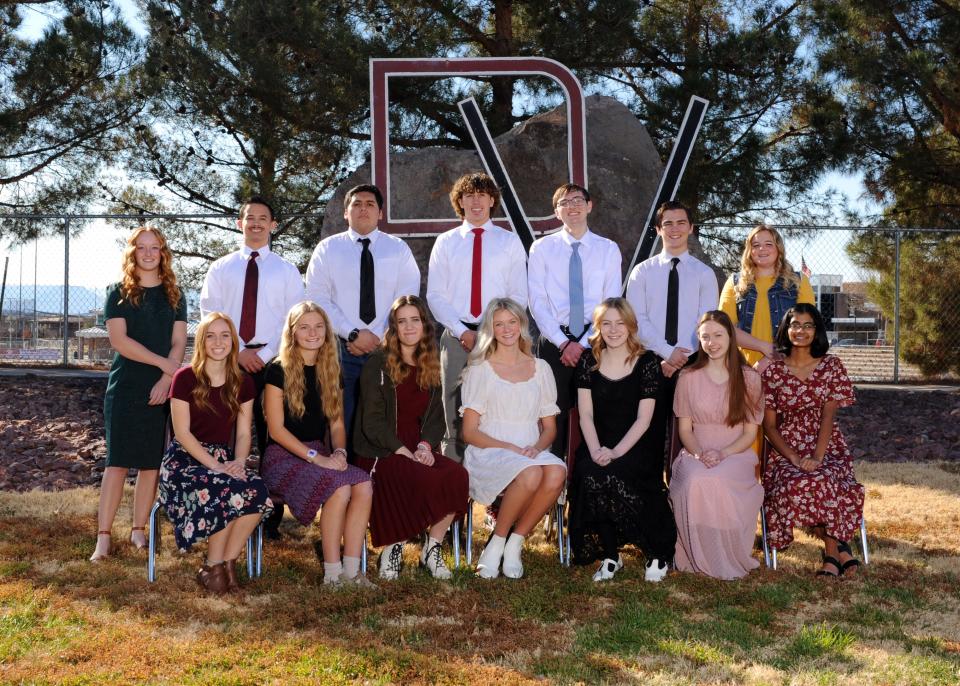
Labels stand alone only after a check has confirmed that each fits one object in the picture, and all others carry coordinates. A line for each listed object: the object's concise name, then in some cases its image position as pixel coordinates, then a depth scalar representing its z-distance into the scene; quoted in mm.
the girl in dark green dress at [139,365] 4621
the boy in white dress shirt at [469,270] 5062
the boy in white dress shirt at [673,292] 5020
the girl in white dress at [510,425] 4410
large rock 8094
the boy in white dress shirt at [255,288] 4918
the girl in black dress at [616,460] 4391
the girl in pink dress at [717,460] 4367
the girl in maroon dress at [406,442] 4336
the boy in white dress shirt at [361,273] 5062
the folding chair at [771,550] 4527
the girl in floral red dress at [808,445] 4504
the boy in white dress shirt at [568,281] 5020
